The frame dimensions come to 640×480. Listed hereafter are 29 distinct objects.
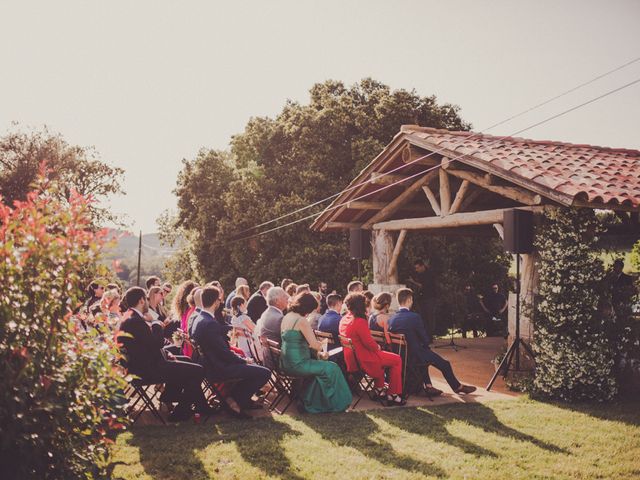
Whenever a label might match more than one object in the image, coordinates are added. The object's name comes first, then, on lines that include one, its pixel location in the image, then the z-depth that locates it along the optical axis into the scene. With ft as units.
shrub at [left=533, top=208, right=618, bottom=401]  23.22
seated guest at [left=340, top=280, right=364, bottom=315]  29.17
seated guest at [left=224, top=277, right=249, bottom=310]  34.54
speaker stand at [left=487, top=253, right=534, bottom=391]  26.12
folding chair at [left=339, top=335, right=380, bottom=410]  23.90
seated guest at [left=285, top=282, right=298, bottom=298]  32.45
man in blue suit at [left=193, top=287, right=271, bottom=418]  21.12
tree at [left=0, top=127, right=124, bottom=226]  91.25
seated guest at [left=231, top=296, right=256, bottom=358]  27.02
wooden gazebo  24.49
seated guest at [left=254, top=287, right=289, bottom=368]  24.40
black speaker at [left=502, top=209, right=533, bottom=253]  25.91
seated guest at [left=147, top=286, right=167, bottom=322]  27.09
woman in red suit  23.40
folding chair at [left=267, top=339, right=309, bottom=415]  22.50
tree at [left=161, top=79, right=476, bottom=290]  59.52
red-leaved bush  9.36
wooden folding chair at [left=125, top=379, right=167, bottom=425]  19.76
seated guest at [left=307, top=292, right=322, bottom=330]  29.14
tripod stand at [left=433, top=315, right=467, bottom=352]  40.34
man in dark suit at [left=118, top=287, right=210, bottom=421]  19.42
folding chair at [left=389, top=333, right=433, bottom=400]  23.74
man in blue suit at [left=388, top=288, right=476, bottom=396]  24.52
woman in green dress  21.97
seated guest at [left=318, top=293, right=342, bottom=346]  26.40
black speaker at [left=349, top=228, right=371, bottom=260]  40.63
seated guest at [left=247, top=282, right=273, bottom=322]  29.22
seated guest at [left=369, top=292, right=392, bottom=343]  25.38
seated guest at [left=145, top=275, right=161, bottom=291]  29.84
